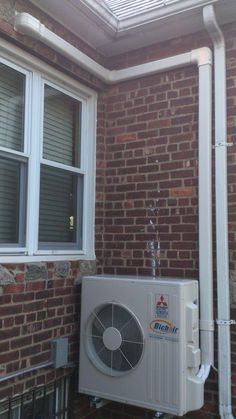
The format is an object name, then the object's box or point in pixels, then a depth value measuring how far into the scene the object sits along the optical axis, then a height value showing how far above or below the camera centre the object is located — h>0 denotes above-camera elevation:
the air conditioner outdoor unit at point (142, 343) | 3.19 -0.66
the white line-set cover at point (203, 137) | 3.45 +0.96
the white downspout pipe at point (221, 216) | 3.44 +0.30
